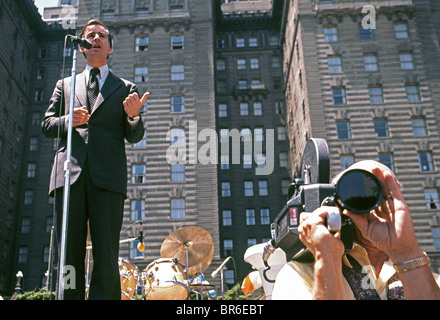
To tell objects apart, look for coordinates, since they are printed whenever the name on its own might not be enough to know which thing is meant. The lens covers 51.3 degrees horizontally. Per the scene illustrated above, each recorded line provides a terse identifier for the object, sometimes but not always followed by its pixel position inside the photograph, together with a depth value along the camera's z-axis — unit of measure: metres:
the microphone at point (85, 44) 4.24
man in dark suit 3.58
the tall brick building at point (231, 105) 43.78
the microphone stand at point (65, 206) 3.47
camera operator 2.19
